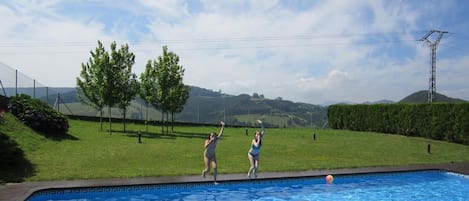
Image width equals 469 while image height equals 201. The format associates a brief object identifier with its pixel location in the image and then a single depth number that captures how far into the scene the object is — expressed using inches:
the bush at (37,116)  932.0
